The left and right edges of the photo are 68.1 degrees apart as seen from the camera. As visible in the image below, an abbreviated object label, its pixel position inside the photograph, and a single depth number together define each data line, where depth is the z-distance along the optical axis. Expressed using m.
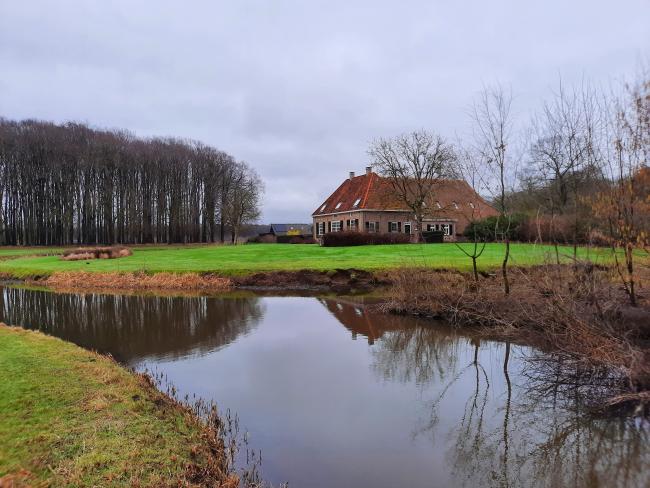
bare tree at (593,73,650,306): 7.41
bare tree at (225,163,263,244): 57.03
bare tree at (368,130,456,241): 37.97
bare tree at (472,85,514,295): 11.14
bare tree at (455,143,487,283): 11.25
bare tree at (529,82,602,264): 8.65
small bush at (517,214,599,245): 8.84
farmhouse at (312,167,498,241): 41.50
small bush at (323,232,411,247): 34.23
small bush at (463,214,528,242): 12.12
